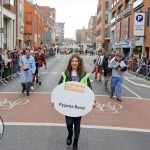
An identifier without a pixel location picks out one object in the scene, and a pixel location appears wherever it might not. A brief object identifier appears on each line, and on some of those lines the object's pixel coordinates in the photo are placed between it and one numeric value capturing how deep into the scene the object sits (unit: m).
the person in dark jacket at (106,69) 7.75
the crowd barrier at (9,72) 8.68
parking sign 18.04
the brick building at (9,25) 21.82
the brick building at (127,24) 18.53
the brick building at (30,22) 36.20
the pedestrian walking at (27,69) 6.46
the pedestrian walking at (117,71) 5.95
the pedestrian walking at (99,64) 9.44
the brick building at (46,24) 32.88
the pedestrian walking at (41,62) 8.34
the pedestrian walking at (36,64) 7.62
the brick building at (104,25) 47.66
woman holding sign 3.01
